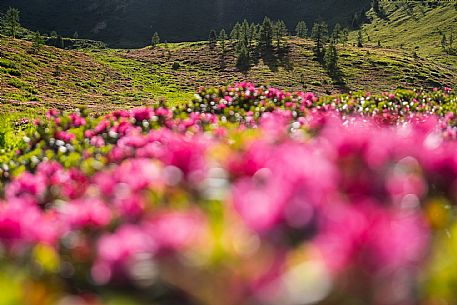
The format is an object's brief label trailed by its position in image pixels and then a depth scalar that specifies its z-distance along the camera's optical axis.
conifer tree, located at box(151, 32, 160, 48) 78.44
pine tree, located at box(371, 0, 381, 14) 115.64
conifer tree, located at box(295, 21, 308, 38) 85.26
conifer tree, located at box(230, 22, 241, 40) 68.07
